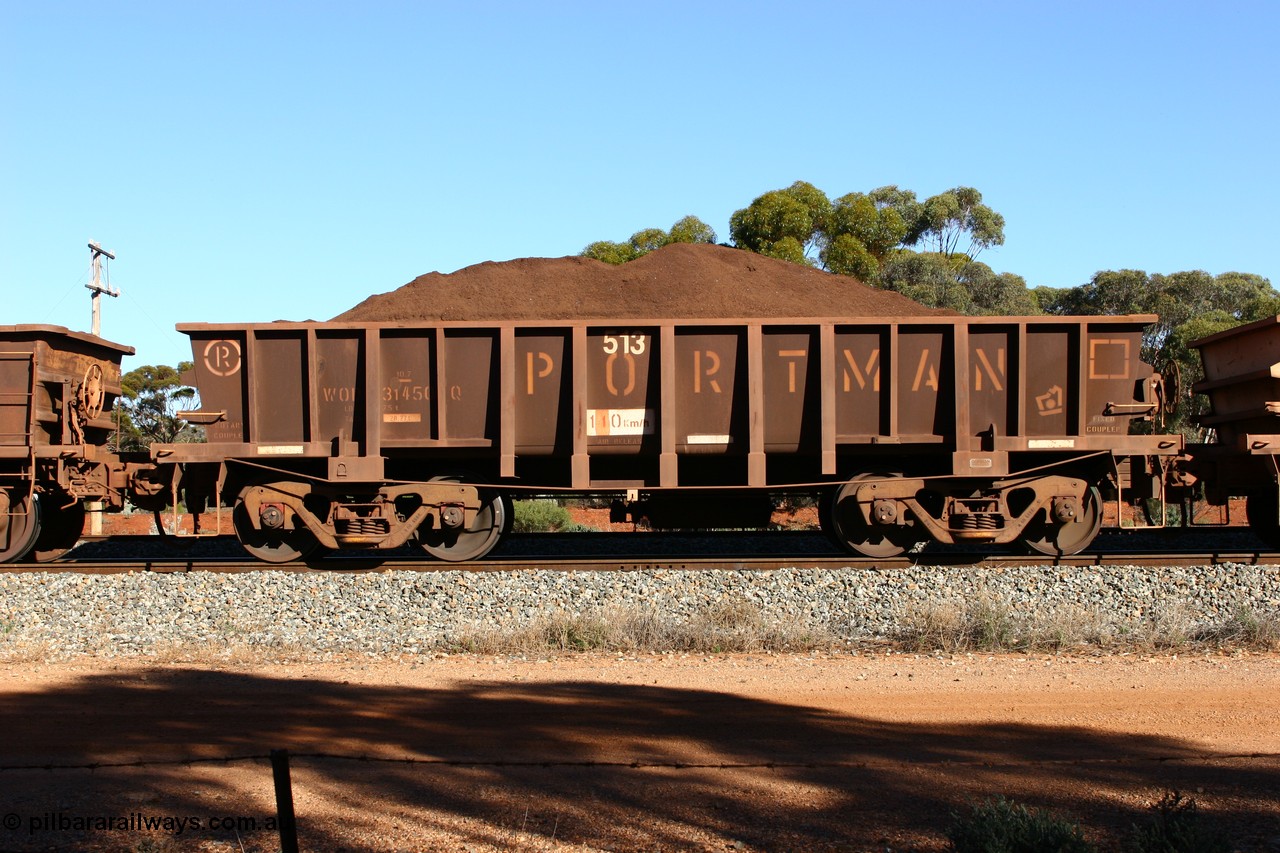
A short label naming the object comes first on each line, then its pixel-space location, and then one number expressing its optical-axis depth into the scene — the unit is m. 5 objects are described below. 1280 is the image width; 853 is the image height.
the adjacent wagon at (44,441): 11.96
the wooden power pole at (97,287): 26.92
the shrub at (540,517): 20.12
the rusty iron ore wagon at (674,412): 11.78
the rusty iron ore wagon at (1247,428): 11.95
